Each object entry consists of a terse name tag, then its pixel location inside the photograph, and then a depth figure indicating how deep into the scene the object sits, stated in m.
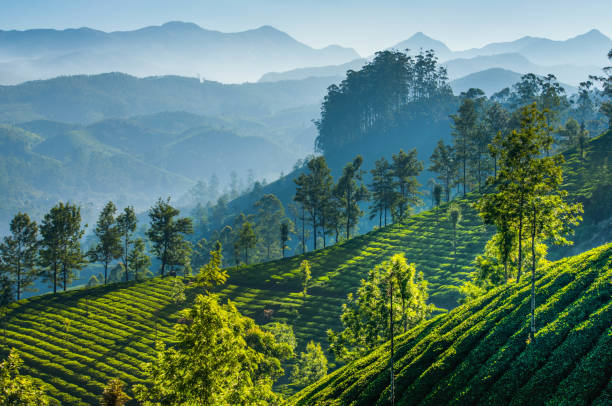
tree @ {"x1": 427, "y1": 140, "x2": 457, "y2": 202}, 115.62
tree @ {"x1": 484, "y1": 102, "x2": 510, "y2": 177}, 119.81
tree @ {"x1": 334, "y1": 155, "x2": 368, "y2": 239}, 107.88
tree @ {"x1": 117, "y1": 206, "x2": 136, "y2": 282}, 97.38
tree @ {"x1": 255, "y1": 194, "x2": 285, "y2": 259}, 157.00
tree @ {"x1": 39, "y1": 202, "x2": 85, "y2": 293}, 85.88
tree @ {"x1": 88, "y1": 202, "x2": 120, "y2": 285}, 94.38
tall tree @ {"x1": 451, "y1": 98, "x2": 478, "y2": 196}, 111.53
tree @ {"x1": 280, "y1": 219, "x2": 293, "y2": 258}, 101.00
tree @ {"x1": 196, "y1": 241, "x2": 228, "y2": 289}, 52.66
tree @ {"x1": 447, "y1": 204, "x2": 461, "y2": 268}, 83.38
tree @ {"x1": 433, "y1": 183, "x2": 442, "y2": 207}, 100.31
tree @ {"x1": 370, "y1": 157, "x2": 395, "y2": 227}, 107.52
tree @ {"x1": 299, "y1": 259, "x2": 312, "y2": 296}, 80.94
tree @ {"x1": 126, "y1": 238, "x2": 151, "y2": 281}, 98.62
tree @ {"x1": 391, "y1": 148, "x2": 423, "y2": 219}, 109.81
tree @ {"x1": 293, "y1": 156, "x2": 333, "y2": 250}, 108.06
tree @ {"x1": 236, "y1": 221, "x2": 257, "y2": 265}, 102.00
